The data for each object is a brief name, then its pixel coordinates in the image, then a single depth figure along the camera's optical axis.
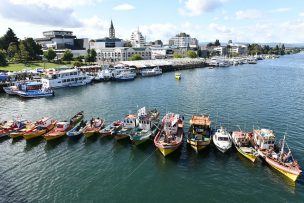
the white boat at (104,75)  126.78
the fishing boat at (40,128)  49.34
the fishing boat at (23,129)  49.72
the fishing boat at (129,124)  49.69
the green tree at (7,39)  175.82
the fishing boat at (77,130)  49.57
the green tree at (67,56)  169.88
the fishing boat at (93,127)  49.72
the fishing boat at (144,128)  46.06
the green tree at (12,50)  161.25
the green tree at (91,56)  176.12
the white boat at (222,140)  42.65
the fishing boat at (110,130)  49.76
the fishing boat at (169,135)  42.28
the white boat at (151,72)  148.00
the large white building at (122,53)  198.12
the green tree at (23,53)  154.12
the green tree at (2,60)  136.12
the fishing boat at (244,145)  40.09
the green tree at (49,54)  165.00
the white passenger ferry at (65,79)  105.88
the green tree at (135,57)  185.19
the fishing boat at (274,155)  35.06
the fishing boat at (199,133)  43.60
